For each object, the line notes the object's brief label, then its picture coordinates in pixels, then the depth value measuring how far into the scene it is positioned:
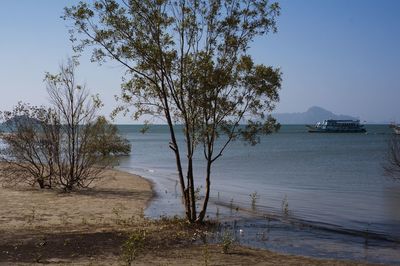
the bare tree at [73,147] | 24.65
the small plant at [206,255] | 11.09
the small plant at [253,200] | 22.22
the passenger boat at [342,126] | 157.25
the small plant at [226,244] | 12.40
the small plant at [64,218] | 16.35
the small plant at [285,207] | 20.77
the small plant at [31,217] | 16.01
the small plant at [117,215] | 16.39
